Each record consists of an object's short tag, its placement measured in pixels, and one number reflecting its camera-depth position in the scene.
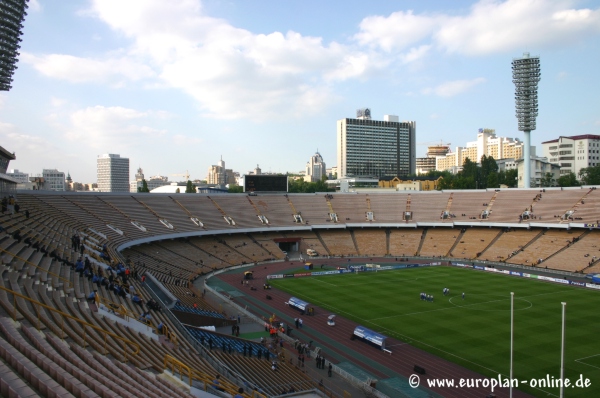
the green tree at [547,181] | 106.93
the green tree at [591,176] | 100.88
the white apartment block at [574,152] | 124.69
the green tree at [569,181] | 100.11
